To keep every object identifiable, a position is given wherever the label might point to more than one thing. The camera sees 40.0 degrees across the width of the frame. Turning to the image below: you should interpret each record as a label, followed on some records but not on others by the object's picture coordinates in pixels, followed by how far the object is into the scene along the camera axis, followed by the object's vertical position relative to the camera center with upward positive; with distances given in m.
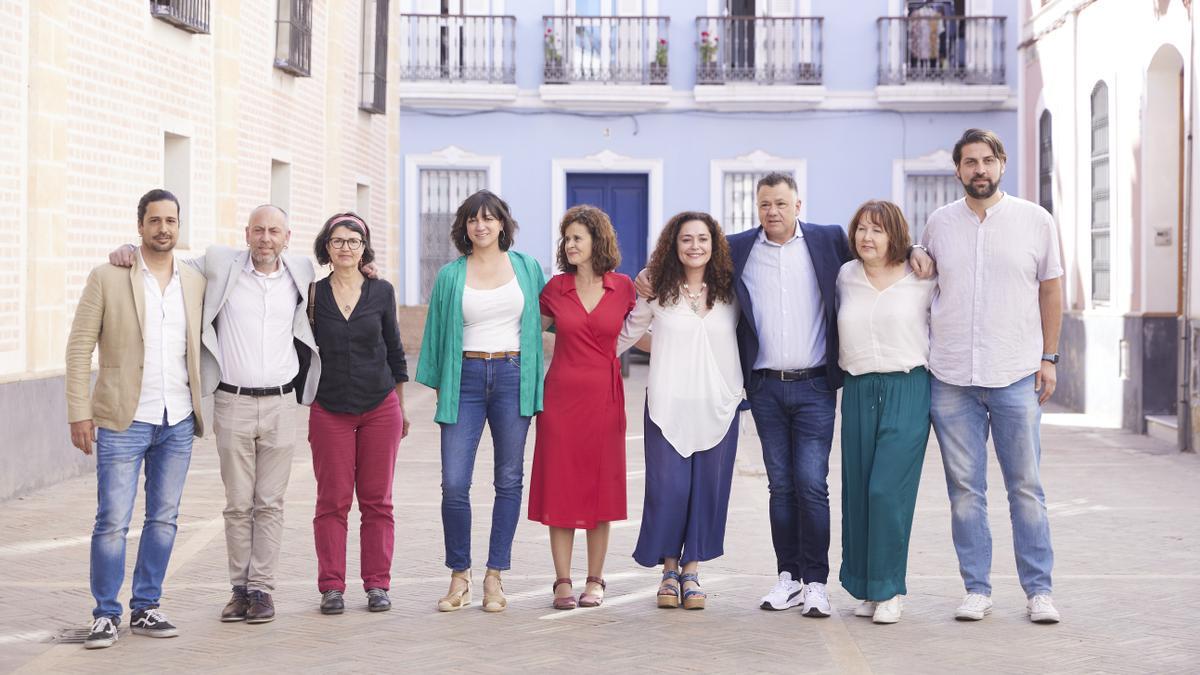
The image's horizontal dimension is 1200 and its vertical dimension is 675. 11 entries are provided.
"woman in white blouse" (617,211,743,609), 7.41 -0.39
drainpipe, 14.20 +0.15
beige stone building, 11.27 +1.50
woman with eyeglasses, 7.30 -0.44
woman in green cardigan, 7.37 -0.25
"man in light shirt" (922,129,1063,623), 7.18 -0.17
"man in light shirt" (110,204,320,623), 7.08 -0.28
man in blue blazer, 7.31 -0.22
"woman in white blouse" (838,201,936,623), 7.18 -0.34
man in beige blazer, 6.71 -0.36
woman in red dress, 7.44 -0.40
